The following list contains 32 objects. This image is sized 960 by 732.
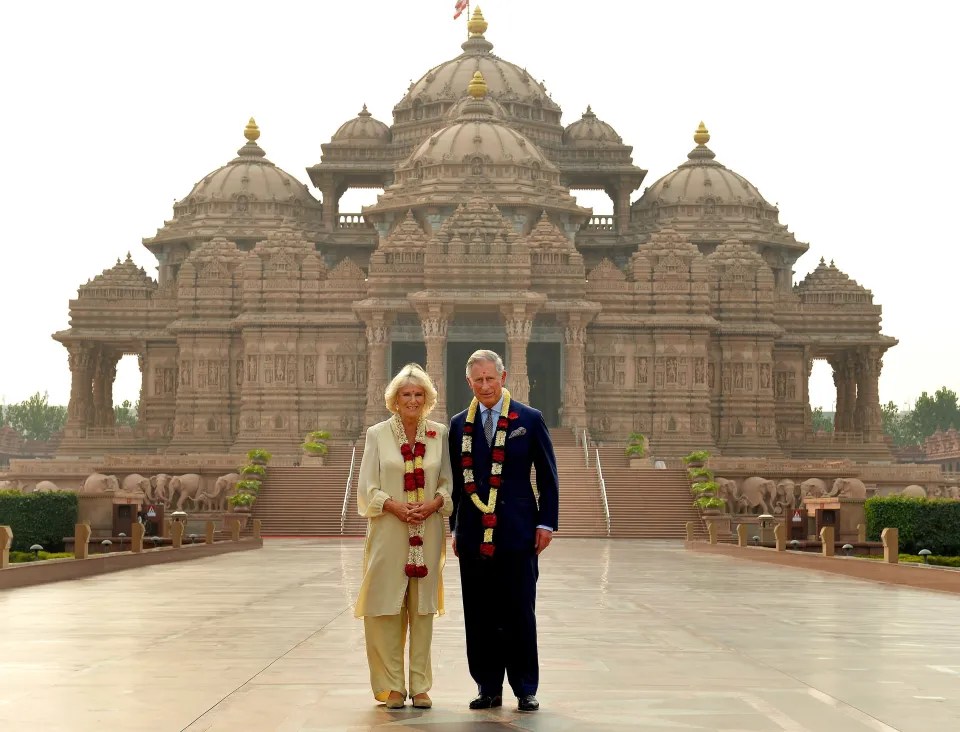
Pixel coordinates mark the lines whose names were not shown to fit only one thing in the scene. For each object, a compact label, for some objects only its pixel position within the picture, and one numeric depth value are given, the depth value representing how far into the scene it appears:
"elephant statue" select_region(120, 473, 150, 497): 56.84
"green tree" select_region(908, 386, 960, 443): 149.38
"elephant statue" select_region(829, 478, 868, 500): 52.25
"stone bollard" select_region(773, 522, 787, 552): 36.66
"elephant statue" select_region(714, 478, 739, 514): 57.09
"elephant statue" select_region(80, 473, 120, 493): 53.72
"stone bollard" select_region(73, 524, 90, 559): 28.08
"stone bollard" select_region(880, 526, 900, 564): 28.86
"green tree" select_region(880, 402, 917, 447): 162.50
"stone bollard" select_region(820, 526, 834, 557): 32.81
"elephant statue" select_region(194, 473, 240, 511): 56.75
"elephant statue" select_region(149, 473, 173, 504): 57.19
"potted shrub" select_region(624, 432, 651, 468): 62.59
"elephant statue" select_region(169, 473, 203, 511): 57.44
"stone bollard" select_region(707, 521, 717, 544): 43.72
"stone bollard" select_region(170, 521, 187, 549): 36.59
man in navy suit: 12.09
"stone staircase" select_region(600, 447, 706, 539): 52.94
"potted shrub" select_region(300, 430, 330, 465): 63.25
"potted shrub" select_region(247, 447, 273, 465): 58.06
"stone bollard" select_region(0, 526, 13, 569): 24.36
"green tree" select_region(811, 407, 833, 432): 174.82
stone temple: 71.94
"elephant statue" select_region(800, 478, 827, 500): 55.87
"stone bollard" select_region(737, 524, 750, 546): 40.51
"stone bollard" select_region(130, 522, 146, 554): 33.69
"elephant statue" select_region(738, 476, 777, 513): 57.50
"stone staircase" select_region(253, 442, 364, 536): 53.72
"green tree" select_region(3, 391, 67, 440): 169.62
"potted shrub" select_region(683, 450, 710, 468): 58.22
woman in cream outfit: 12.01
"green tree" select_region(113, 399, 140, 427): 183.75
